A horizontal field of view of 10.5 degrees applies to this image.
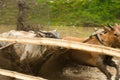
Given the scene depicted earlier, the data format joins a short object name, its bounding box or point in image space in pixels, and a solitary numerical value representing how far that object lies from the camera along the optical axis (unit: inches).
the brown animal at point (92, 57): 441.7
